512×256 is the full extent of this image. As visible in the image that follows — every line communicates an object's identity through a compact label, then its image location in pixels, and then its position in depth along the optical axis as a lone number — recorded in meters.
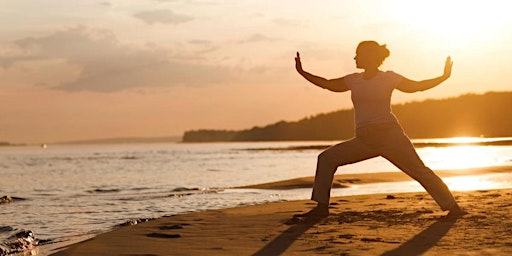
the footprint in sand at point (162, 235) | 8.61
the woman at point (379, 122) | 8.91
